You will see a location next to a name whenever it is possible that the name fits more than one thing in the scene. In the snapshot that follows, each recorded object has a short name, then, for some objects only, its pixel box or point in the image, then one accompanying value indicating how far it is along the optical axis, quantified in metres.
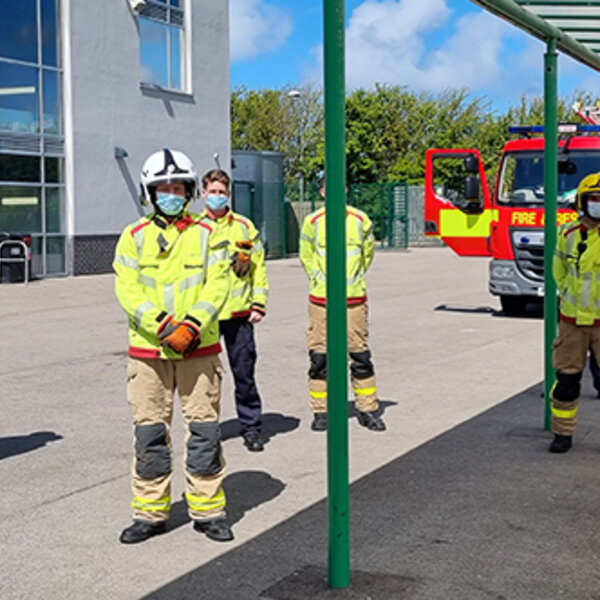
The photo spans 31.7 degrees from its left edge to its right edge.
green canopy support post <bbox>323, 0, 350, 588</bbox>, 4.36
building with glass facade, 24.70
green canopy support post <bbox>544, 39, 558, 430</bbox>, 7.82
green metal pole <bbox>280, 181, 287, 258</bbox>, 34.00
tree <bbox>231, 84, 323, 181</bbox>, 51.22
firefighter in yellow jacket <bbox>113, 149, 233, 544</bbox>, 5.27
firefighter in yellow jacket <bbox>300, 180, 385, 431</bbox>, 7.88
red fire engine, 16.08
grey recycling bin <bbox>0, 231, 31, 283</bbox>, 23.55
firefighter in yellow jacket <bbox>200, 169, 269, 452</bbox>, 7.41
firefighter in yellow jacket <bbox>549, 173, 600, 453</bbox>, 7.01
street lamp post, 45.02
